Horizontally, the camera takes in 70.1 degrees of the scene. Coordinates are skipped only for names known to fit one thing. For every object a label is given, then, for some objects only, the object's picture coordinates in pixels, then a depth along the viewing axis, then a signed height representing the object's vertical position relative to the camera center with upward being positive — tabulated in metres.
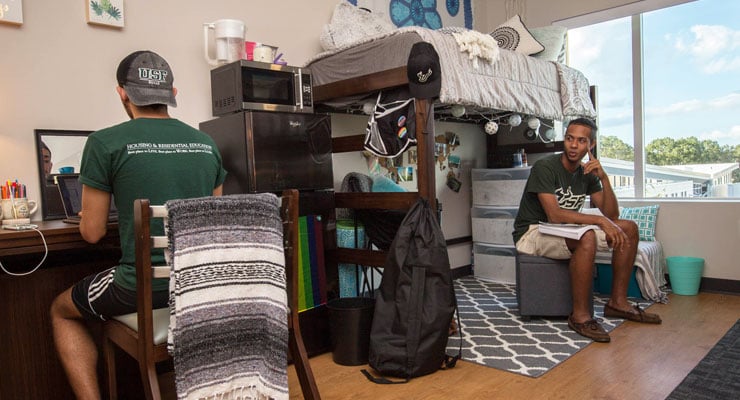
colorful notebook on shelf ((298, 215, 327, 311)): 2.64 -0.42
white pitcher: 2.69 +0.75
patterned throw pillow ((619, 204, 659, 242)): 3.92 -0.40
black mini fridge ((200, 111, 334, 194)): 2.47 +0.16
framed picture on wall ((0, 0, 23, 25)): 2.19 +0.76
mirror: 2.29 +0.13
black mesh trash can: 2.54 -0.75
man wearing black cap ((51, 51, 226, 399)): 1.66 +0.02
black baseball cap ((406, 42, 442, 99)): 2.55 +0.51
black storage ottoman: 3.12 -0.70
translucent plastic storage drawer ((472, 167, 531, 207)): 4.15 -0.11
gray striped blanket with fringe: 1.44 -0.32
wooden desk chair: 1.44 -0.42
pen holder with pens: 2.03 -0.04
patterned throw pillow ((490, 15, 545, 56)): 3.79 +0.98
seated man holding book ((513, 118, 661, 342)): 2.96 -0.33
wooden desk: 2.01 -0.50
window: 3.82 +0.51
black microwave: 2.49 +0.47
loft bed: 2.64 +0.50
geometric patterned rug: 2.54 -0.91
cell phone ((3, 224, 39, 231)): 1.83 -0.12
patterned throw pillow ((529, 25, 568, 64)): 3.90 +0.96
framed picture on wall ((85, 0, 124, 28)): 2.42 +0.83
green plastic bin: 3.66 -0.77
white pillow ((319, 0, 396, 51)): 3.29 +0.97
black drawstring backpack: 2.34 -0.59
